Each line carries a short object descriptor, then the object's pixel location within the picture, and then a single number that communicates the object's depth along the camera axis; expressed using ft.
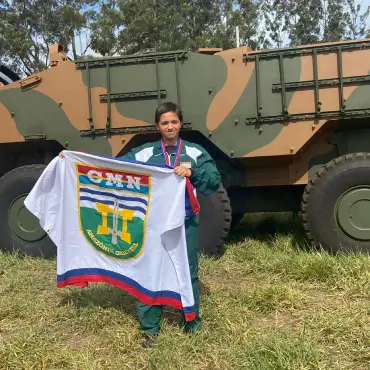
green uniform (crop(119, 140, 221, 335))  9.16
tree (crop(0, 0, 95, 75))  61.82
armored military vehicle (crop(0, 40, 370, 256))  13.62
